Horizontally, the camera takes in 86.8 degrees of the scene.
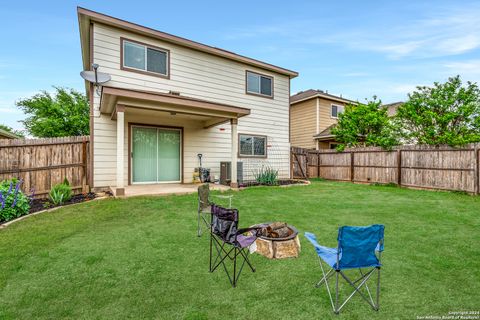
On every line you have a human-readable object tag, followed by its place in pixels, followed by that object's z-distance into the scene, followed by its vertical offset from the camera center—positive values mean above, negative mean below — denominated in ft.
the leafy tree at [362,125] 43.09 +5.85
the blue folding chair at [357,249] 7.28 -2.68
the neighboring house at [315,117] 57.06 +9.55
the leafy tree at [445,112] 32.35 +6.07
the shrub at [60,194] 20.15 -2.91
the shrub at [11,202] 15.96 -2.93
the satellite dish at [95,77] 24.03 +7.84
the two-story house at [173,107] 25.36 +5.19
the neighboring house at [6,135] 40.55 +3.78
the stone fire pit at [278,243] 11.20 -3.85
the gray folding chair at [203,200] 14.22 -2.49
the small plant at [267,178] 33.50 -2.71
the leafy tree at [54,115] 76.95 +13.60
